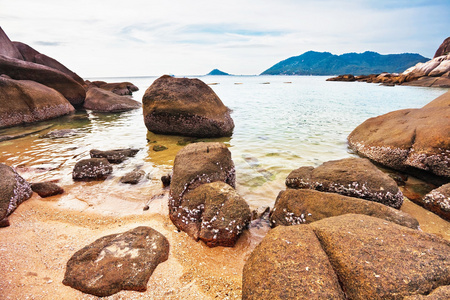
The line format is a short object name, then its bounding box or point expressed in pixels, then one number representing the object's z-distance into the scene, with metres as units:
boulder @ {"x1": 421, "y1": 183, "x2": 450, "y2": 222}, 4.09
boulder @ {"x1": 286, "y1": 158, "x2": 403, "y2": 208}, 4.19
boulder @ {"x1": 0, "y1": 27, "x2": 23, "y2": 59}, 18.05
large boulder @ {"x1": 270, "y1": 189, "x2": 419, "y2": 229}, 3.27
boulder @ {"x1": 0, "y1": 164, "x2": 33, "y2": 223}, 4.02
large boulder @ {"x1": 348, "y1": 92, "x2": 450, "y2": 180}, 5.39
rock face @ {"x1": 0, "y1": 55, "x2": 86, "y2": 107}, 15.04
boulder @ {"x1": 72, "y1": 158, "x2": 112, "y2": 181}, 5.77
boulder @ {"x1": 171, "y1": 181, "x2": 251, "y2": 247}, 3.39
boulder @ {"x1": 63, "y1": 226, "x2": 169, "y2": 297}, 2.60
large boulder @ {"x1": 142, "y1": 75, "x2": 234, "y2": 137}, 9.46
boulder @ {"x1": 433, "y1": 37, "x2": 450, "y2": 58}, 65.56
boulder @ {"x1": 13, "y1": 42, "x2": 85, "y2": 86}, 20.73
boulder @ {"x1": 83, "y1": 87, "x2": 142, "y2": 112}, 18.14
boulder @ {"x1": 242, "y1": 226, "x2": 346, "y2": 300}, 1.93
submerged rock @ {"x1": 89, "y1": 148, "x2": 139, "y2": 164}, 6.90
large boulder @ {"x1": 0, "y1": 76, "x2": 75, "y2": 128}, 12.03
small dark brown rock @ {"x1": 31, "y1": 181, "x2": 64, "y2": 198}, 4.90
